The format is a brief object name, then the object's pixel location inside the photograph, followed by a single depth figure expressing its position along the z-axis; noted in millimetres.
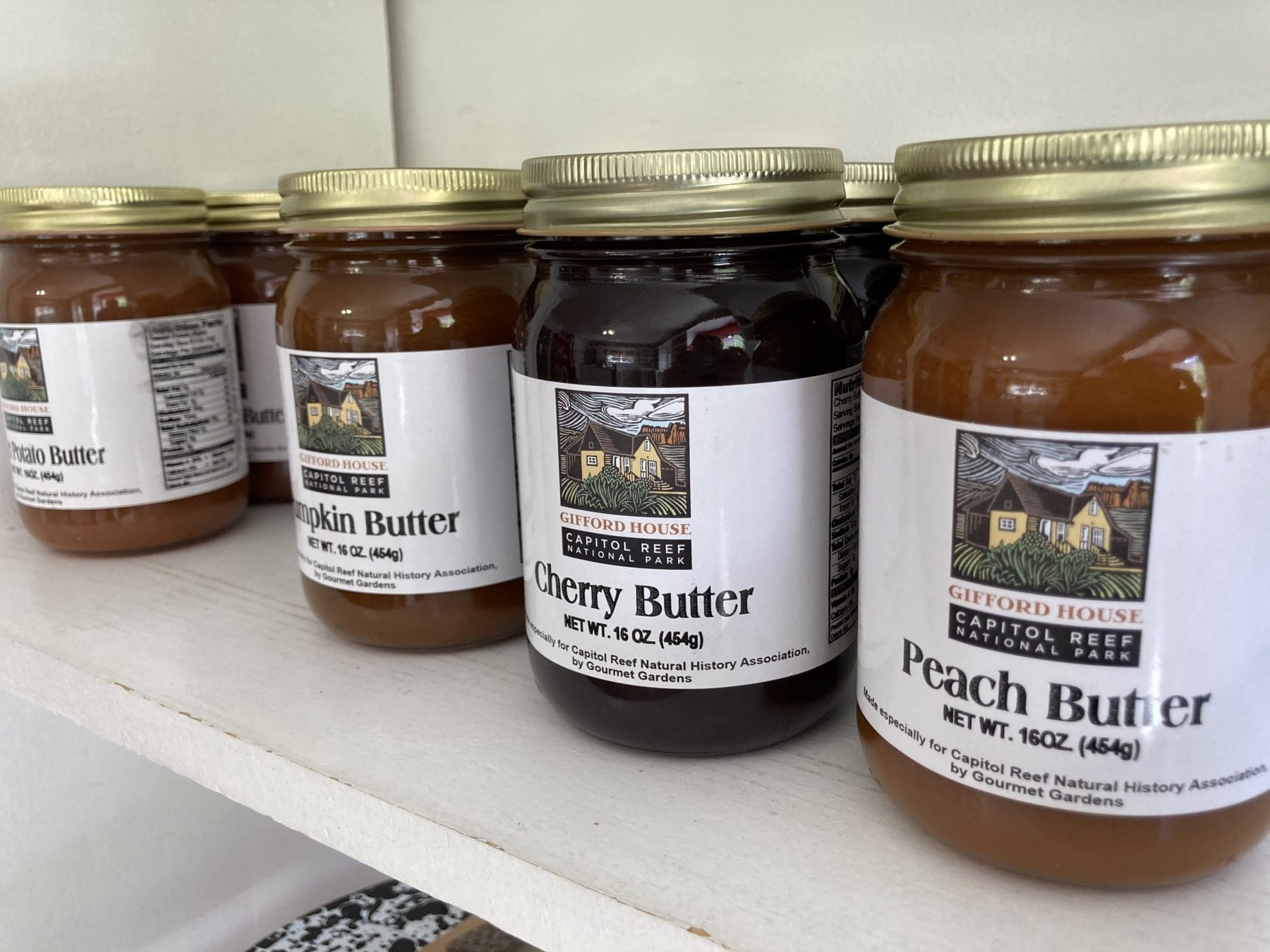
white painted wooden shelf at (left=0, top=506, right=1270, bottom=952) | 383
